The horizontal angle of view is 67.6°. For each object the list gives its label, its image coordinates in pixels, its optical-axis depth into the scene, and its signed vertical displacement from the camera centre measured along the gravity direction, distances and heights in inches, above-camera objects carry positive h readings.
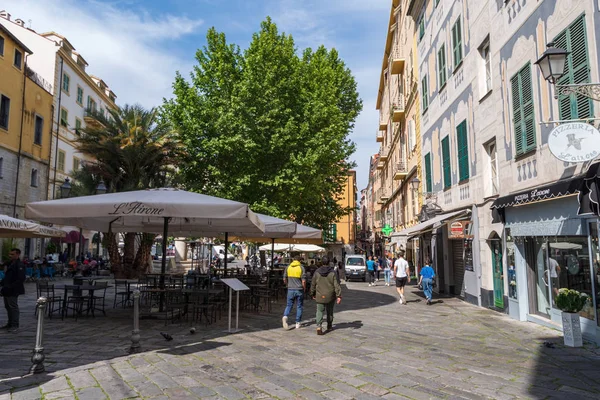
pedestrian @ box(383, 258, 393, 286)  940.0 -46.5
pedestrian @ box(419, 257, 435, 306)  577.6 -39.4
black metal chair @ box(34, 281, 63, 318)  398.0 -34.1
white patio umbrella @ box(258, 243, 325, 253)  970.6 +7.1
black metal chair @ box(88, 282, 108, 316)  405.4 -44.5
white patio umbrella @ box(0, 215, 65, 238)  365.8 +20.0
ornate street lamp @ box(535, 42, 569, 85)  246.2 +103.2
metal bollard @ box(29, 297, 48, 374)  220.5 -48.7
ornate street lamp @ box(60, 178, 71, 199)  661.3 +92.3
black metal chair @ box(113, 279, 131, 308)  485.7 -50.8
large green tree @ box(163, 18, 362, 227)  858.8 +246.7
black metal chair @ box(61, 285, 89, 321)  392.4 -43.5
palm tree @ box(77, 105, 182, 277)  896.3 +196.5
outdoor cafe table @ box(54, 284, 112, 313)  391.5 -31.7
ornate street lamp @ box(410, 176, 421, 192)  802.8 +122.2
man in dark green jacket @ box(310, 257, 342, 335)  361.4 -31.4
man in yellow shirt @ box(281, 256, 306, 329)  379.6 -28.5
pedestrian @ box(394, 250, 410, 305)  589.6 -33.4
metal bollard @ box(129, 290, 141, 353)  272.5 -51.6
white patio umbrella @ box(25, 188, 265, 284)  315.9 +31.8
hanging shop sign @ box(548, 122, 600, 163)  261.3 +62.9
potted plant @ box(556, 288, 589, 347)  302.8 -43.8
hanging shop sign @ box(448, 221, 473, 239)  553.6 +24.4
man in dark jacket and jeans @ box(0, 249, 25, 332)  343.6 -27.5
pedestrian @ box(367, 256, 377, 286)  951.0 -38.2
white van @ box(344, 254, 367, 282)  1130.2 -45.9
